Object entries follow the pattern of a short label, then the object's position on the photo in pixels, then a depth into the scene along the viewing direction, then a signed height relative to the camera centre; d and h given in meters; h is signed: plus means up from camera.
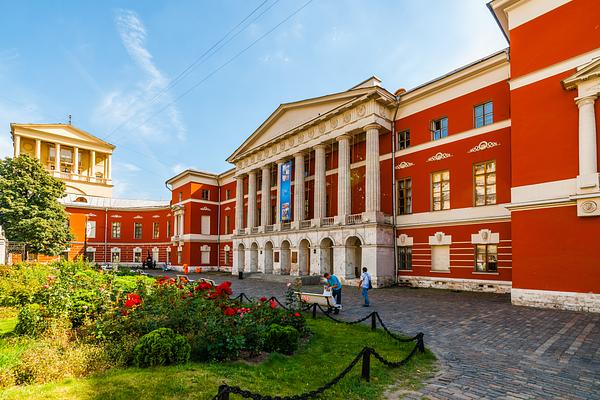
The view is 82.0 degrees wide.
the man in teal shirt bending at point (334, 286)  12.95 -2.30
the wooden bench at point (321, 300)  11.99 -2.68
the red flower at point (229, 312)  7.93 -2.01
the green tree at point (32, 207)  31.52 +1.68
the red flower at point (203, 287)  11.00 -1.99
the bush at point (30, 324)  7.41 -2.13
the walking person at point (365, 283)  14.06 -2.41
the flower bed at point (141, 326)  6.00 -2.14
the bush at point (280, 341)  7.32 -2.46
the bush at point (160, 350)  5.94 -2.19
